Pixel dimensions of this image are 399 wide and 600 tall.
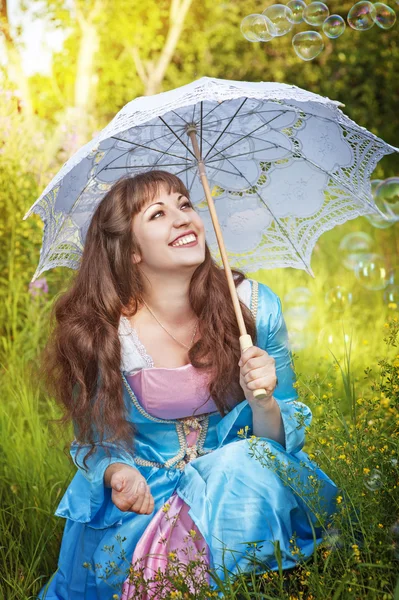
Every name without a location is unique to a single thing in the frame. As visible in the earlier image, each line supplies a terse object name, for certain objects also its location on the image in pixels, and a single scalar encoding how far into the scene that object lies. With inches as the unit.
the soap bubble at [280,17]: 138.6
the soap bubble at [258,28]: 137.6
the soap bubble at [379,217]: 153.9
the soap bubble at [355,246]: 181.2
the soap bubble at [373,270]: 170.9
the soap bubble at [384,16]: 144.1
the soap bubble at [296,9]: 141.8
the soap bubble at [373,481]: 80.7
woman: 85.9
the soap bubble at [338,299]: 172.4
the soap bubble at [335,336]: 171.0
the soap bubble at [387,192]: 146.7
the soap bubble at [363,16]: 145.6
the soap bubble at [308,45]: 141.0
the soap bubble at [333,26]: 142.1
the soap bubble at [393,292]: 164.6
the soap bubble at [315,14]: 142.5
